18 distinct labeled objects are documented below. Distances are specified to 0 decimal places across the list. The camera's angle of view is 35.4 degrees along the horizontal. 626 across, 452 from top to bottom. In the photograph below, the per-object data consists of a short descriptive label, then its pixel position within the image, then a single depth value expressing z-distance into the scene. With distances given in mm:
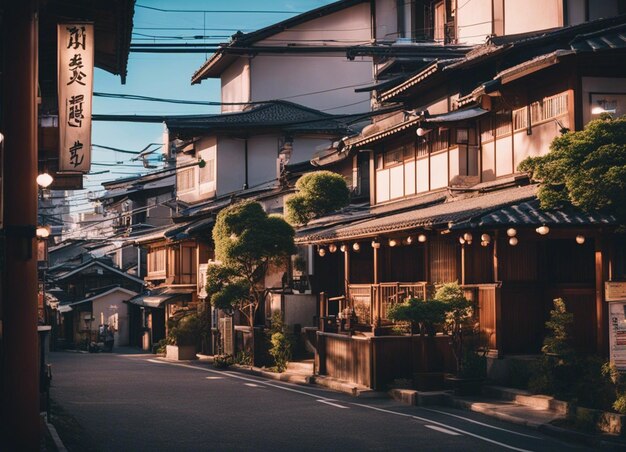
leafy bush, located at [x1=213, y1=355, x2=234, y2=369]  39125
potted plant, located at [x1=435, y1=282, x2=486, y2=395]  23422
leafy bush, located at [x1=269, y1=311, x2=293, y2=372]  34719
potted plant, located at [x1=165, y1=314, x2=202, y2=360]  48406
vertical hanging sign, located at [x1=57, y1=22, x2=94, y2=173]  16094
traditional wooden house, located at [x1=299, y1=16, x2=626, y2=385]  23125
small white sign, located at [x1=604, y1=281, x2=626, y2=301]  19172
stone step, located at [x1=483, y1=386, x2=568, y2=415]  20078
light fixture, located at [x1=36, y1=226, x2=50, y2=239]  21350
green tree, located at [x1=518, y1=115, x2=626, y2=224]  19969
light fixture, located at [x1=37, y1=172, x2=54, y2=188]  17531
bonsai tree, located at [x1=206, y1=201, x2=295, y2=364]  37281
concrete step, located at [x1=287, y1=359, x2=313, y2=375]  33375
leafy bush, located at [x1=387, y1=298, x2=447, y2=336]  24297
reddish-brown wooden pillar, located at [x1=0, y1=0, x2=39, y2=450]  12867
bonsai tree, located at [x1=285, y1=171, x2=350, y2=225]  40562
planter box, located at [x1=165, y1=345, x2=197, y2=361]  48375
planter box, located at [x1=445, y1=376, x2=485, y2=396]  23359
